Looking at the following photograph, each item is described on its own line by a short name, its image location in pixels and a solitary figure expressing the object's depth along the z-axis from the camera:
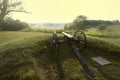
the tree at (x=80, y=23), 23.28
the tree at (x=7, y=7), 12.77
